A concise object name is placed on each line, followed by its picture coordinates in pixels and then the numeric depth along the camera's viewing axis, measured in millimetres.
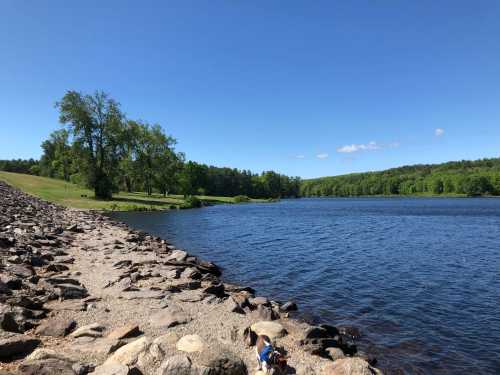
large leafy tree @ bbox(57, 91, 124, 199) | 65438
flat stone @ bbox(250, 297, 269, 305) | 13138
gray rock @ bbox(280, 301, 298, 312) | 13123
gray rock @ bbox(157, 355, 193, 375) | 6617
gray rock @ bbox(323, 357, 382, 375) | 7695
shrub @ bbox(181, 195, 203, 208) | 79325
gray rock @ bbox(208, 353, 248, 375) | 6895
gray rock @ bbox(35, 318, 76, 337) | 8281
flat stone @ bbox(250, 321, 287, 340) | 9760
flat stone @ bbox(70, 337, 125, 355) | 7604
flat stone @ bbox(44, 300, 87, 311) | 10106
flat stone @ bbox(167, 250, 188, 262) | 19541
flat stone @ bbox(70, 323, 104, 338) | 8367
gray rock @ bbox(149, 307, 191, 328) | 9742
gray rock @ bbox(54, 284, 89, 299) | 11109
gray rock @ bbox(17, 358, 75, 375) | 5969
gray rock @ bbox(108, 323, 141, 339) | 8352
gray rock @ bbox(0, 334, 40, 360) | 6723
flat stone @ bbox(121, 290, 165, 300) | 12192
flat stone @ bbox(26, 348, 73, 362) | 6512
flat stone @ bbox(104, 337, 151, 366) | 7090
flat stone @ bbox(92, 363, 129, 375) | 6316
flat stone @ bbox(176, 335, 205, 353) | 7684
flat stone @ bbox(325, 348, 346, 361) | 9023
